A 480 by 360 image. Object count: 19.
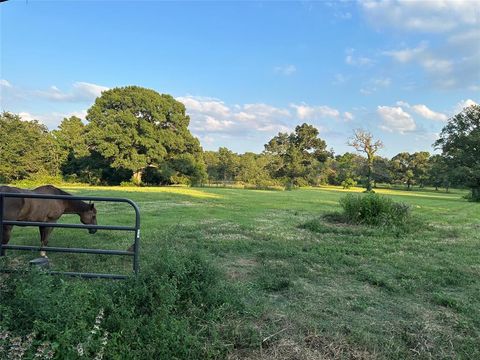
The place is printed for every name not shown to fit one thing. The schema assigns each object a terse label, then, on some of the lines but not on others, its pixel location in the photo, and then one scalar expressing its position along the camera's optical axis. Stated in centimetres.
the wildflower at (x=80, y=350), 247
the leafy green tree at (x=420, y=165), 6381
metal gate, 402
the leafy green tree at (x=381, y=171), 5497
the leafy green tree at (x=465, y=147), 3472
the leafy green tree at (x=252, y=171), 4844
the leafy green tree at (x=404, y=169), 6519
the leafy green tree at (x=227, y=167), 5450
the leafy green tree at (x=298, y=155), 5550
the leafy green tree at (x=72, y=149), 4187
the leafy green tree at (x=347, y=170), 5964
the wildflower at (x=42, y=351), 242
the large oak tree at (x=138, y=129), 3909
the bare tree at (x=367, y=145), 4388
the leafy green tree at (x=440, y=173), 3721
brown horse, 564
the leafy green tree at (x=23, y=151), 4053
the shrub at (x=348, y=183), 5382
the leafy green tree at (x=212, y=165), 5369
